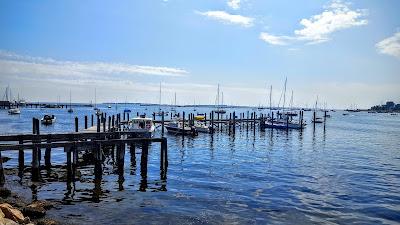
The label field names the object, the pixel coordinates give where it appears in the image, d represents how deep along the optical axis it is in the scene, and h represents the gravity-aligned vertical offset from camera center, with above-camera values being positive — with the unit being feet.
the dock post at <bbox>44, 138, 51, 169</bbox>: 91.15 -12.57
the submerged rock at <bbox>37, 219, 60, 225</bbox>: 49.97 -15.16
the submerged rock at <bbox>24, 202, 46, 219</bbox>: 54.65 -15.07
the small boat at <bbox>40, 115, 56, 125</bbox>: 284.67 -12.26
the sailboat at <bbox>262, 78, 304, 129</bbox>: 280.92 -12.21
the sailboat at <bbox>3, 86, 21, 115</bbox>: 424.87 -9.57
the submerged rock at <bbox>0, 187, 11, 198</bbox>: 65.06 -14.91
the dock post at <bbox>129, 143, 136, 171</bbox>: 107.97 -13.62
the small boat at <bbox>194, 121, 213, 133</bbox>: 222.89 -12.89
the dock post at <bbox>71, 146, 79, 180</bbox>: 77.97 -11.32
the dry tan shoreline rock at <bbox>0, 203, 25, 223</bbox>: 46.09 -13.04
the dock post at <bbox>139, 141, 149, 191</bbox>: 88.94 -12.60
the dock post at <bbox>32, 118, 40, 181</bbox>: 78.02 -12.60
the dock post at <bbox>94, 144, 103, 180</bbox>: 76.28 -11.44
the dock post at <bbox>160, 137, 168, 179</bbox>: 91.38 -12.48
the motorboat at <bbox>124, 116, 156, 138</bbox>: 167.53 -8.70
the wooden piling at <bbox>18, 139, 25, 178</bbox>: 82.48 -12.85
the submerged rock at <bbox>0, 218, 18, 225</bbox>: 40.53 -12.55
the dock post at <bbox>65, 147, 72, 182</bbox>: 76.83 -12.07
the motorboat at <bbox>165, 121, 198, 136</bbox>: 205.46 -12.28
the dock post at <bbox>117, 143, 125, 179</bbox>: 83.77 -11.64
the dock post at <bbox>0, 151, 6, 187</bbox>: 70.90 -13.60
